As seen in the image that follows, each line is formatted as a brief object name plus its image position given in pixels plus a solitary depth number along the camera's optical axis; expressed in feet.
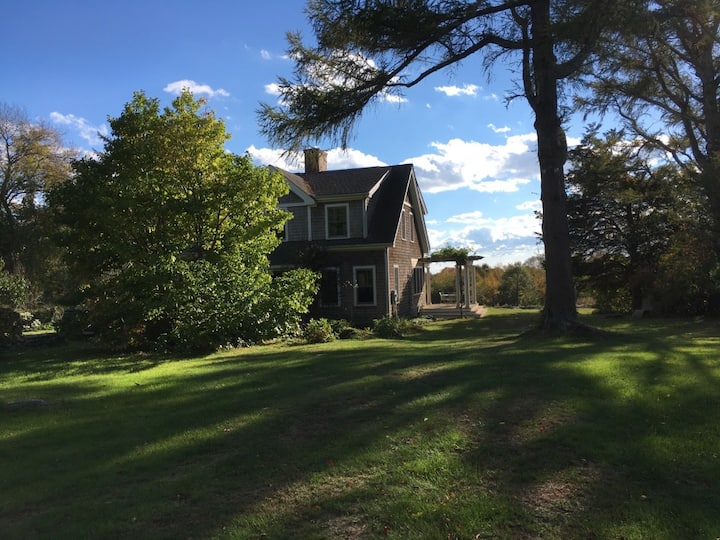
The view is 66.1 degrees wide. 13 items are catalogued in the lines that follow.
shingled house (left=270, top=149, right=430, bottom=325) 74.23
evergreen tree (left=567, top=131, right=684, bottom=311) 79.36
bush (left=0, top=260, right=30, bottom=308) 56.97
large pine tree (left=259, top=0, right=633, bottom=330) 31.78
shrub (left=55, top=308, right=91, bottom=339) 46.65
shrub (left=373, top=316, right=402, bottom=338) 57.48
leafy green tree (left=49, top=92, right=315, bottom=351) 42.78
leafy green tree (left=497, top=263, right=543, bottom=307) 131.85
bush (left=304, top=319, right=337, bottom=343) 49.55
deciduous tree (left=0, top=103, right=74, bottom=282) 113.29
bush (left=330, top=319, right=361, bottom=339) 55.31
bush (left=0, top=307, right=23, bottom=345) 49.55
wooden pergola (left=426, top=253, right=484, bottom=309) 85.46
